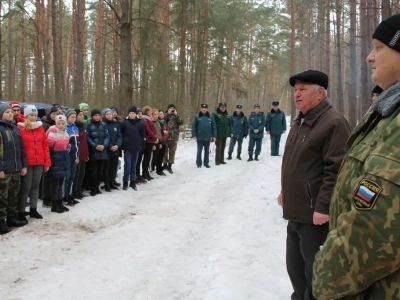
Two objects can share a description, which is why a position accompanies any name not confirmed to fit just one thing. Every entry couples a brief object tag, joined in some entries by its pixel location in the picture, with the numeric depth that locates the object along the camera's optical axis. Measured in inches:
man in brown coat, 109.3
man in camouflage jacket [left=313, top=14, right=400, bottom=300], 48.1
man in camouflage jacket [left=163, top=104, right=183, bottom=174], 452.1
